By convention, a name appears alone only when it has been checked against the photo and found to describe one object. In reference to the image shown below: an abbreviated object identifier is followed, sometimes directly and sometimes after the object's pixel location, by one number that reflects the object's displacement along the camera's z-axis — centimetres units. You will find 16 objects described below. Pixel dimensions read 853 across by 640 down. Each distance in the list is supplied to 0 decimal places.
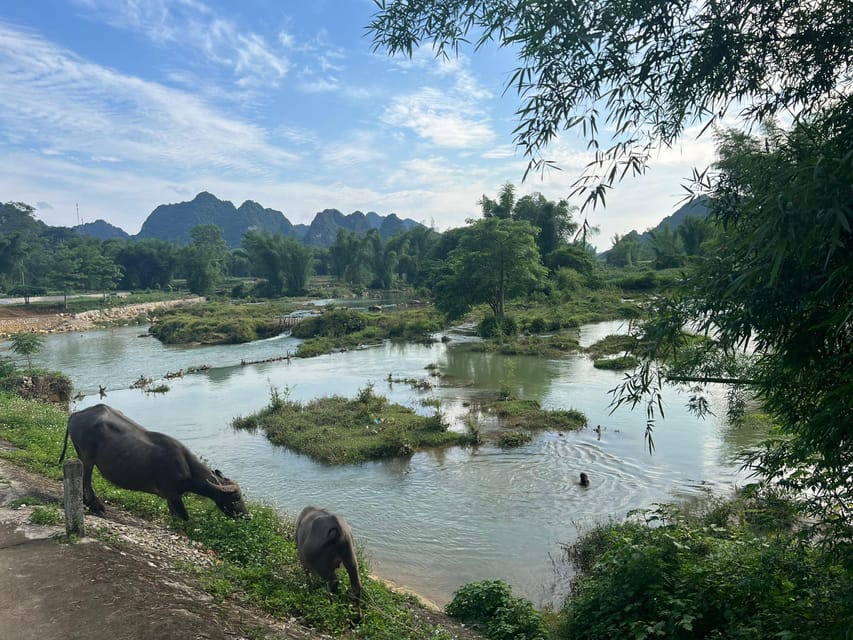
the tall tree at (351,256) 9619
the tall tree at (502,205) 6644
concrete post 607
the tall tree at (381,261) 8956
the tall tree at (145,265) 7869
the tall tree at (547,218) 6744
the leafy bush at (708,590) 482
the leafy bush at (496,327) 3634
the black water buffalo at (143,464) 747
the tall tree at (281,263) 8006
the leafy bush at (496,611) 652
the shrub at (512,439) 1527
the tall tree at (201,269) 7575
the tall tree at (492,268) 4009
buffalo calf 614
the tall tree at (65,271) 5569
